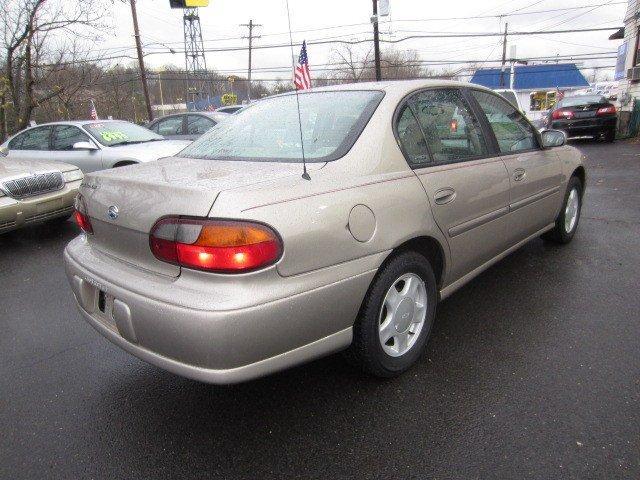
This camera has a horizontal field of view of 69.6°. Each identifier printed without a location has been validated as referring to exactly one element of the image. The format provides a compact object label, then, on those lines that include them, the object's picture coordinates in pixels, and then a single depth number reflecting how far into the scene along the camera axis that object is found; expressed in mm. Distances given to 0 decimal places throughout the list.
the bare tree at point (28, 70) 13883
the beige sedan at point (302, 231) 1786
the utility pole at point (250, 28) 38156
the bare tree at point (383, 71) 41250
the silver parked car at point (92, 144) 7380
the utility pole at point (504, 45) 42500
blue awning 44469
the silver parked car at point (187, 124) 10109
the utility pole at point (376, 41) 22705
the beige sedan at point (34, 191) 5152
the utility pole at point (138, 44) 23339
